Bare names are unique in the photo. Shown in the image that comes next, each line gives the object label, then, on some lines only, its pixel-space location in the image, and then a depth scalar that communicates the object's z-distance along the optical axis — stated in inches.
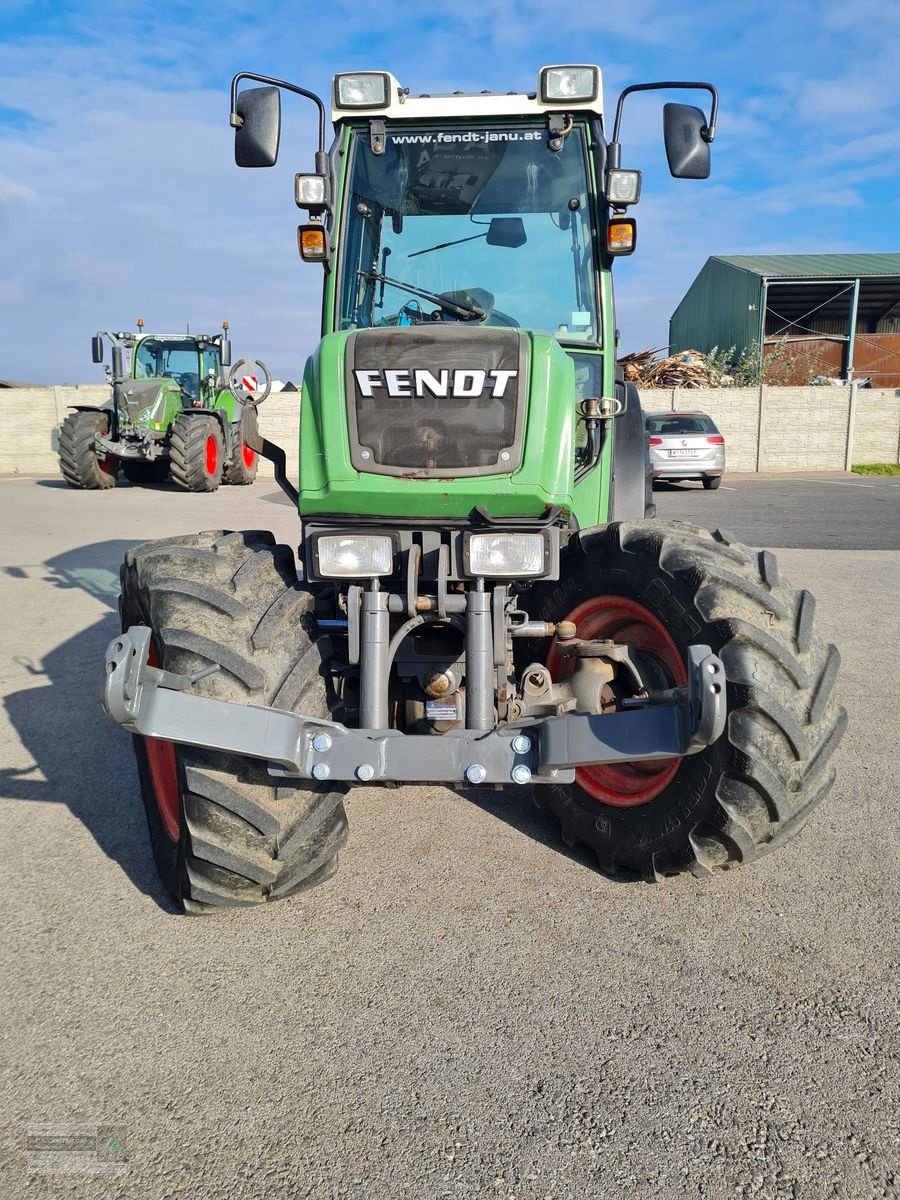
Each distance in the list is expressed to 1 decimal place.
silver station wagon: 746.8
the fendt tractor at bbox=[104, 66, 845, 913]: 106.3
